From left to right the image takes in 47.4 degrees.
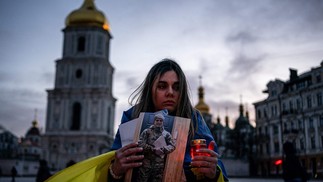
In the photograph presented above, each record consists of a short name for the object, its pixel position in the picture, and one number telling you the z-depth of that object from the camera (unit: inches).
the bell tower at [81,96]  2279.8
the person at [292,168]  299.7
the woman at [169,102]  99.7
